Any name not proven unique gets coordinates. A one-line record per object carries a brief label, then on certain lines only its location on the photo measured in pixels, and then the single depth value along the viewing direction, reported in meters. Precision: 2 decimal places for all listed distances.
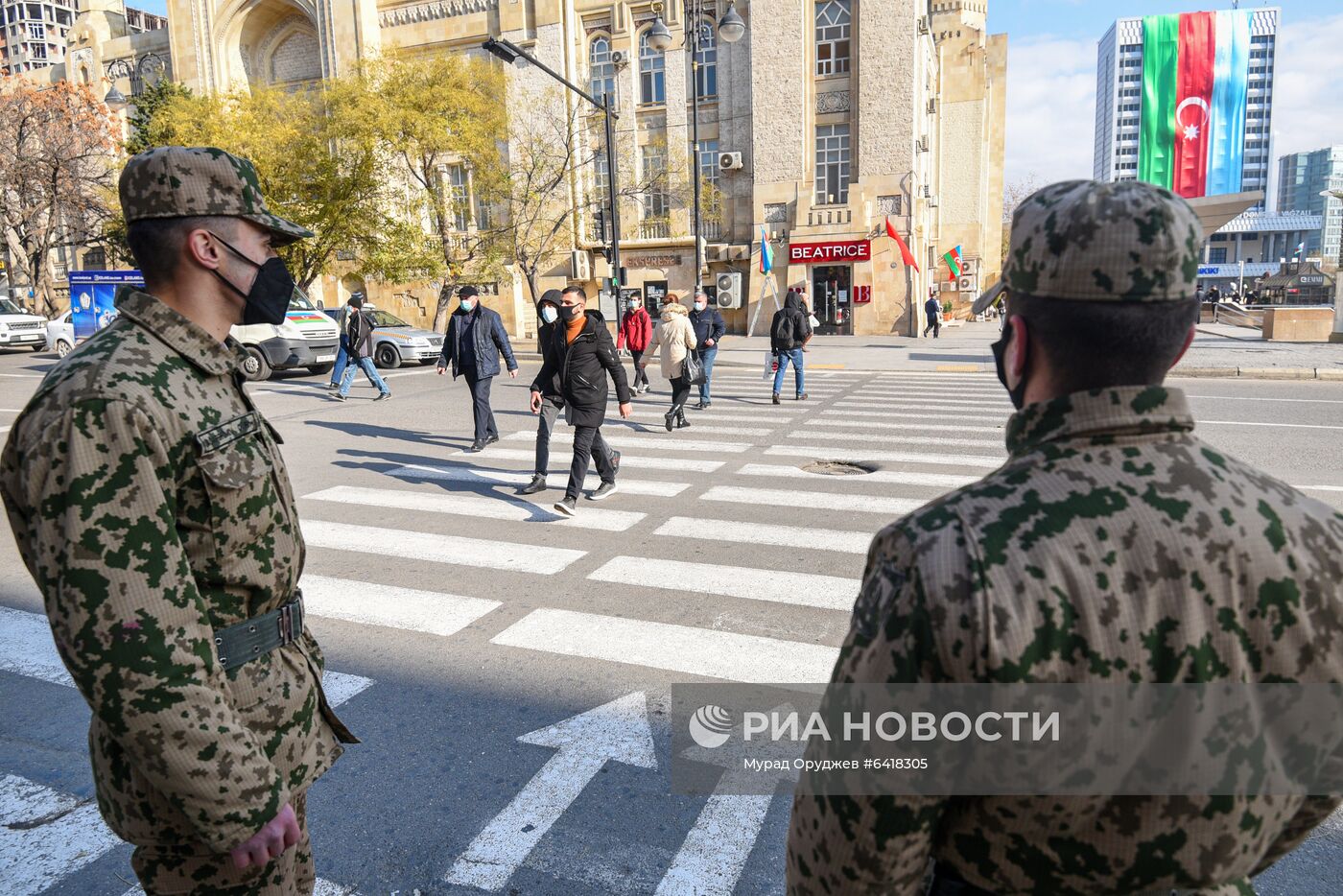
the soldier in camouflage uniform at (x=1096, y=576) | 1.18
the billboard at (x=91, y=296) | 24.03
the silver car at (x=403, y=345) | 21.70
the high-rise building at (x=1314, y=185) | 147.75
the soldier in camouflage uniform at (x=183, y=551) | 1.65
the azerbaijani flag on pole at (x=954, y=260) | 35.18
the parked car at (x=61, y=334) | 24.98
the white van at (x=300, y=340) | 19.34
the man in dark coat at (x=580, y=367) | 7.75
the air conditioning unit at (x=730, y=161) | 32.34
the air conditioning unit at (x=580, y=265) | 34.53
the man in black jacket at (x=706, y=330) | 13.63
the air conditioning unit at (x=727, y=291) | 30.15
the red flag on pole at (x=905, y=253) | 30.50
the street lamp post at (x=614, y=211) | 21.59
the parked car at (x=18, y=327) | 26.36
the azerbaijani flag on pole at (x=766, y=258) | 31.07
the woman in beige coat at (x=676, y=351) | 11.64
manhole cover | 9.09
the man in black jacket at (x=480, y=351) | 10.48
